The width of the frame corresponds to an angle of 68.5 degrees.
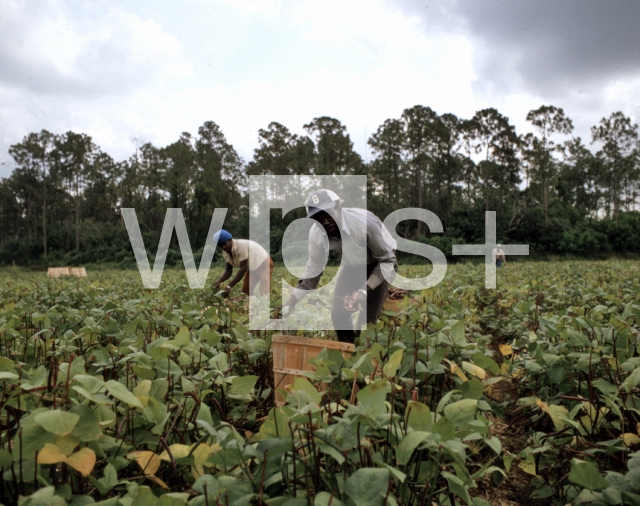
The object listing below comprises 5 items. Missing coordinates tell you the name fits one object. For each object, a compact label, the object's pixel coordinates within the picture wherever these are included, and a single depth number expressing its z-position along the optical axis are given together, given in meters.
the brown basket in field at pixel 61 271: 18.93
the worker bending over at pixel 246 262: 6.60
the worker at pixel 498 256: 20.28
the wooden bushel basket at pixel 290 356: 2.35
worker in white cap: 3.69
